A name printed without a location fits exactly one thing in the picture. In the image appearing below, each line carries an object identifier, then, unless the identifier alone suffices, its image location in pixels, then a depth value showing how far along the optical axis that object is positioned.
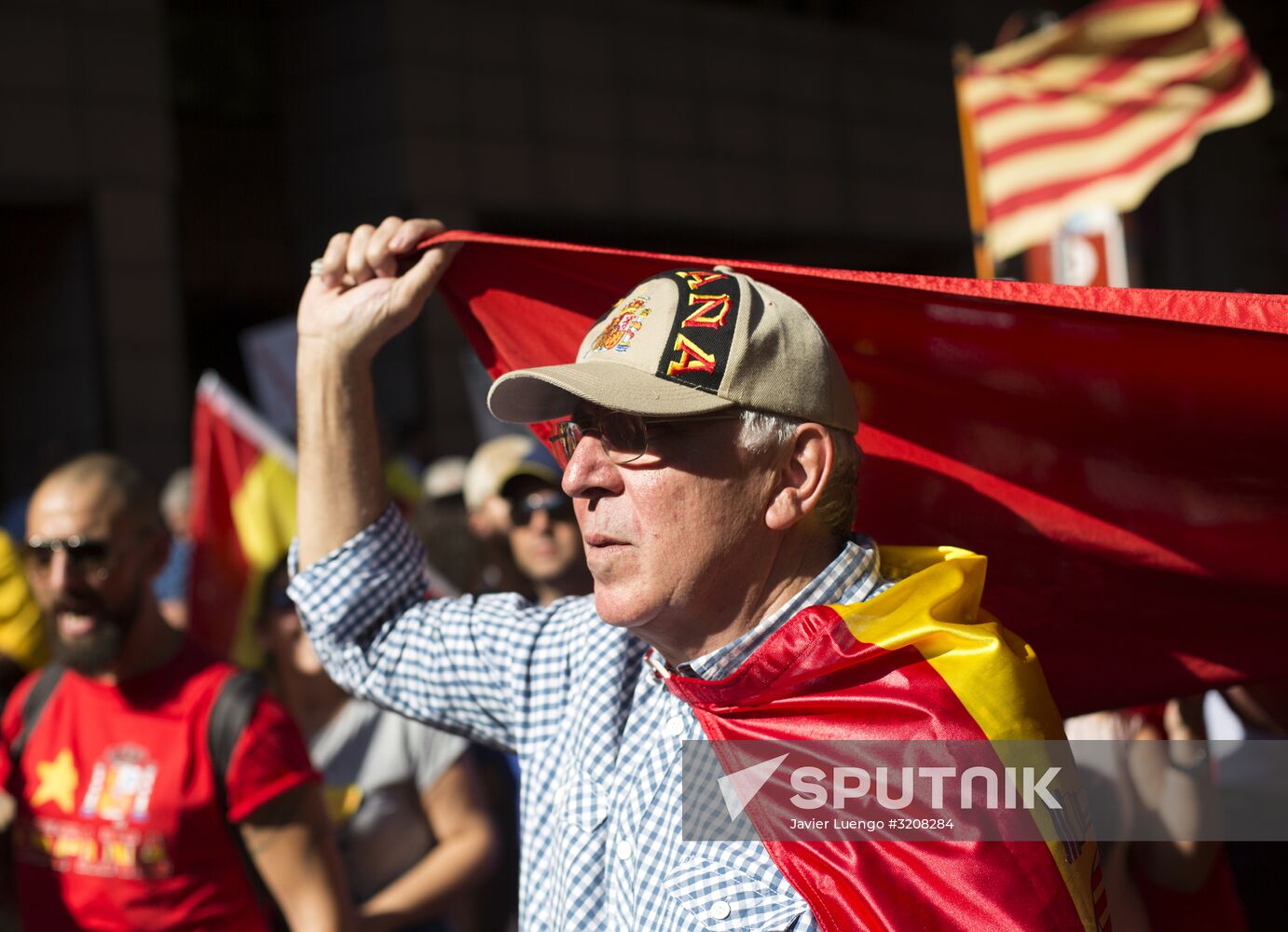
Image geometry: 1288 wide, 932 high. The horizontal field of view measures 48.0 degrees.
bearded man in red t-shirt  3.27
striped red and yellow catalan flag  6.65
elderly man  1.95
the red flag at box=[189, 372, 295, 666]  5.87
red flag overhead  2.46
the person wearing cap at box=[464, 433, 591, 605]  4.93
